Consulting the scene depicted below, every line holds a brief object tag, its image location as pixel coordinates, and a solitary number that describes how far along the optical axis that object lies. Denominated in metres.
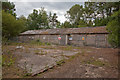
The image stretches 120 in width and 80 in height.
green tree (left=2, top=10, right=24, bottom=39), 13.27
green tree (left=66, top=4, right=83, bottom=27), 32.54
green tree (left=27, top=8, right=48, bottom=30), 29.81
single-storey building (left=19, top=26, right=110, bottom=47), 14.23
